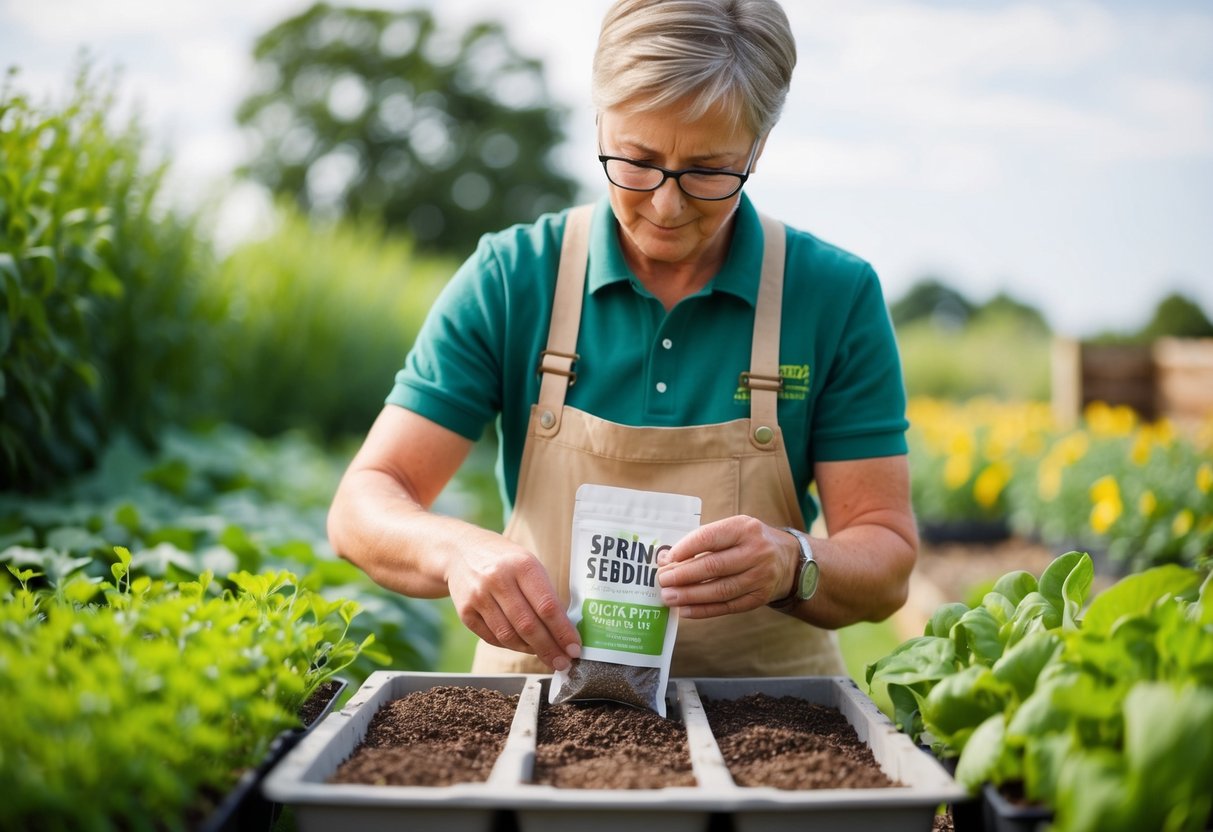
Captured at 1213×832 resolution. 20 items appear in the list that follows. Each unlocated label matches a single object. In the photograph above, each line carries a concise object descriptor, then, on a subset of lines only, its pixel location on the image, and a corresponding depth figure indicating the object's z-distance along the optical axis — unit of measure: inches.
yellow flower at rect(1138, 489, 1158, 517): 160.4
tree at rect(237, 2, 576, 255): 1350.9
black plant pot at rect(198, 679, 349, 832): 41.6
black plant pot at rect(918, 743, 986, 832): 45.4
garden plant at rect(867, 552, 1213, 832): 36.9
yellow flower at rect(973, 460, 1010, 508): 229.9
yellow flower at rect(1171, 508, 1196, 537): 152.8
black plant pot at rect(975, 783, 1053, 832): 41.0
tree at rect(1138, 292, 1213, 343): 483.2
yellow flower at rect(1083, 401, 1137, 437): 229.8
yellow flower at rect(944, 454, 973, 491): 235.8
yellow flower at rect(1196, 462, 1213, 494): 145.1
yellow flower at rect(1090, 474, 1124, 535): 160.4
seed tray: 42.6
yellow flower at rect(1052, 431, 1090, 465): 197.5
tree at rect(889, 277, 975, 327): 1278.3
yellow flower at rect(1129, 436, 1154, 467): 183.2
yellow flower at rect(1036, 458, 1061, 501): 195.5
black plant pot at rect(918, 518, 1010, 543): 242.5
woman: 70.5
